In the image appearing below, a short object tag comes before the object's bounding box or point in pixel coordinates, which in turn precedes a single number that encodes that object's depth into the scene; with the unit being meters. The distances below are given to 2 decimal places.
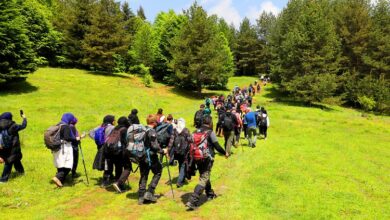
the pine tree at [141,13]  125.88
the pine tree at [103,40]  49.91
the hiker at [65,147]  11.11
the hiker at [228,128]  16.08
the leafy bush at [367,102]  46.56
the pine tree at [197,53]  46.66
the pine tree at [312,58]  45.53
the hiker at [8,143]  11.18
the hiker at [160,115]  15.62
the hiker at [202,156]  9.67
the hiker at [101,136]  11.44
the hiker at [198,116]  17.50
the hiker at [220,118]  17.37
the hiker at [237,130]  18.25
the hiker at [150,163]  9.70
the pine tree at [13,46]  32.06
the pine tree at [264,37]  89.34
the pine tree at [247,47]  90.62
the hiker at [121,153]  10.69
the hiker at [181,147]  11.70
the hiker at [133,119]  10.71
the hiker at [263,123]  22.25
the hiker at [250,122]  19.08
